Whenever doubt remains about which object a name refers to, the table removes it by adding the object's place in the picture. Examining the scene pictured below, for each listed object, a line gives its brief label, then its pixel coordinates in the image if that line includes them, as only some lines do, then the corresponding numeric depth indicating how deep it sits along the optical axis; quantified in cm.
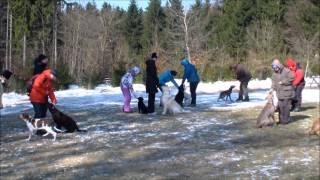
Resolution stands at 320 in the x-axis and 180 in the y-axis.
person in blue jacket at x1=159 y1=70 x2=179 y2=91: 1684
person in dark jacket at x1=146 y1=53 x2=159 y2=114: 1616
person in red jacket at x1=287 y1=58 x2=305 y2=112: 1651
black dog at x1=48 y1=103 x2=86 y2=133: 1267
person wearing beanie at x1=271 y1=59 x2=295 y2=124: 1399
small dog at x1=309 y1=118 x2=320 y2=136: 1237
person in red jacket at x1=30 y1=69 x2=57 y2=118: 1207
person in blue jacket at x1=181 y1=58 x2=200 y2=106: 1839
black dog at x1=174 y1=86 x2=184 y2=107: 1797
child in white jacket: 1630
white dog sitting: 1641
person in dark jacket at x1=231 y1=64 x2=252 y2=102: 1978
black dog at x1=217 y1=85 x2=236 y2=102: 2075
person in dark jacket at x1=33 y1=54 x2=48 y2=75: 1279
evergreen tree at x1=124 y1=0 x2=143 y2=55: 5888
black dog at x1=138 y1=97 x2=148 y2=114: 1680
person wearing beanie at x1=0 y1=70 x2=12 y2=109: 1289
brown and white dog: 1189
